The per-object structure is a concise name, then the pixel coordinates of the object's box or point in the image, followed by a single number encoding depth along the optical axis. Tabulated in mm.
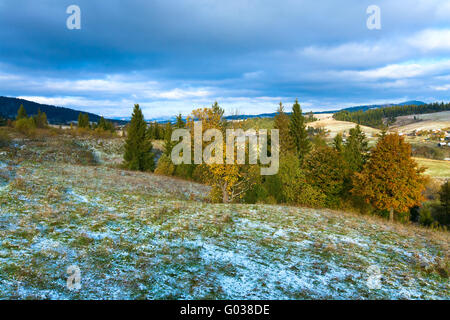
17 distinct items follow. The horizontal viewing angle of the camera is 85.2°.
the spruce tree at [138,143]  55719
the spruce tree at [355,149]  57834
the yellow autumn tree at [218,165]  24422
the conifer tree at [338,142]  69188
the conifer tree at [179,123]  80794
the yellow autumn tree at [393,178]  30359
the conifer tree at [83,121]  108556
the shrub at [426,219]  48494
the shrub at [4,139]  44941
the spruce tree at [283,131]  59500
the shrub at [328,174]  34219
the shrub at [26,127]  63456
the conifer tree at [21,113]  95500
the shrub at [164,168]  52316
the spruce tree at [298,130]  62906
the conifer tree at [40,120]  97056
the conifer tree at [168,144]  69925
